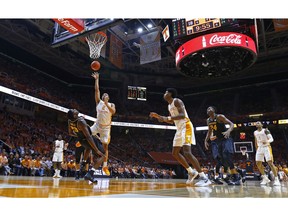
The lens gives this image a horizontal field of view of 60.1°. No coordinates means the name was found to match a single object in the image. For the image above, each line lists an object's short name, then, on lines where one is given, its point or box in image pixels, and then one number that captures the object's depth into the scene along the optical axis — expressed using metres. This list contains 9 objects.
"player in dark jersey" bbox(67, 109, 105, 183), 4.27
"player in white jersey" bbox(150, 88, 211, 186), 4.12
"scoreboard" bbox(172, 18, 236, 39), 8.18
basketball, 4.84
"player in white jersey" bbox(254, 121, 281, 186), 6.19
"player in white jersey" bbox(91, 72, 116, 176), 5.00
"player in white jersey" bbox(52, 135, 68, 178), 8.37
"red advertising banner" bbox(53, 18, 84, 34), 6.73
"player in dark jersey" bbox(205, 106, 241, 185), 5.36
